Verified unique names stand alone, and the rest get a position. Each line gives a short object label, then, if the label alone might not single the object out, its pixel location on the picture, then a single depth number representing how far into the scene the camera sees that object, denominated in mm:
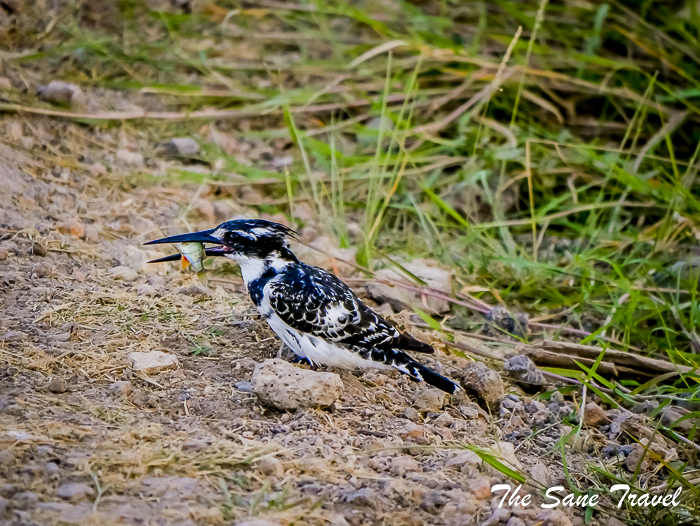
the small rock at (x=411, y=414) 6070
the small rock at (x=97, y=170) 9086
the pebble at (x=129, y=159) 9578
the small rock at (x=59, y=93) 9875
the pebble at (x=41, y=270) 6883
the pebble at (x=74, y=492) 4293
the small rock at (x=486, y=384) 6559
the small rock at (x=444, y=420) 6098
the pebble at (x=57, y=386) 5379
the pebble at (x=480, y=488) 5113
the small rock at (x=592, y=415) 6687
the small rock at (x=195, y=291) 7254
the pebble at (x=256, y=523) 4250
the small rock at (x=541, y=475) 5598
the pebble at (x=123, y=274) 7230
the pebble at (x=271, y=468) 4922
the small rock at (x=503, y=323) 8102
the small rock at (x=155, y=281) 7243
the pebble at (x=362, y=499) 4766
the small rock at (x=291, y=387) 5680
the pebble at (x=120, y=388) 5547
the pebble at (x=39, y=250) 7187
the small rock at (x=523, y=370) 7047
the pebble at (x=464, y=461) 5418
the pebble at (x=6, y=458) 4457
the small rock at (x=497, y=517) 4874
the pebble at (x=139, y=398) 5520
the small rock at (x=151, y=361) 5883
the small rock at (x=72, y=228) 7691
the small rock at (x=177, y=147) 10133
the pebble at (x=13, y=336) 5848
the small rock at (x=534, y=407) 6680
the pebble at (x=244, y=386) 5949
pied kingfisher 6383
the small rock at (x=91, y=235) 7793
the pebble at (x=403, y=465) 5242
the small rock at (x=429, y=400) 6273
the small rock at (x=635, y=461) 6125
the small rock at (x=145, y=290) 6996
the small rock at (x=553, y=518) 5047
